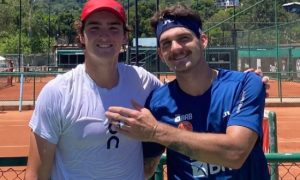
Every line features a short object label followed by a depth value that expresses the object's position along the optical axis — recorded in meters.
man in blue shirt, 2.47
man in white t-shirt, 2.78
